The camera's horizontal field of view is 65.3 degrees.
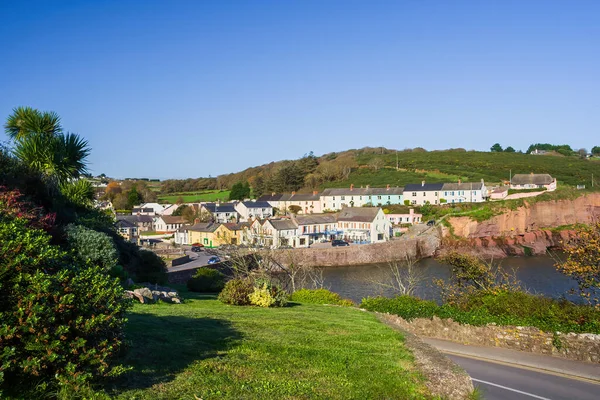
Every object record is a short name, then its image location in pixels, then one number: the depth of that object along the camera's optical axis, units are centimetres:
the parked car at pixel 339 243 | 6951
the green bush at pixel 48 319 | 595
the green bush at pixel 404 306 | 1858
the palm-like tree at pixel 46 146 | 2475
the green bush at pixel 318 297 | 2436
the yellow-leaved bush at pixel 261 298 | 1909
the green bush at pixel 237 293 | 1908
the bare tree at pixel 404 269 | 4380
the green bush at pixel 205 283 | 2845
